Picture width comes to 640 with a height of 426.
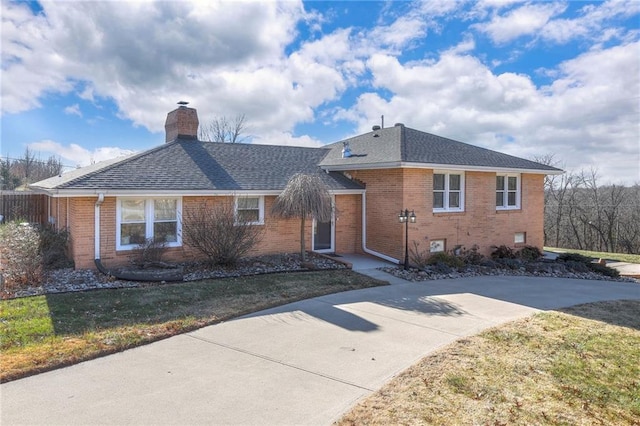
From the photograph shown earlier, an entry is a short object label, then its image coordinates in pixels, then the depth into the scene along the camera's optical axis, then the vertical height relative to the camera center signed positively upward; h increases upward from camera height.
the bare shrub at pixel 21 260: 9.43 -1.34
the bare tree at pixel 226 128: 41.05 +7.77
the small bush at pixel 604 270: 14.62 -2.18
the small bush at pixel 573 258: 16.27 -1.95
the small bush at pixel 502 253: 16.17 -1.73
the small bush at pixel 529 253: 16.75 -1.83
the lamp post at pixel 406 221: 13.14 -0.42
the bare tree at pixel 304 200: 12.91 +0.22
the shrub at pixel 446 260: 13.78 -1.74
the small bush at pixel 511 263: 14.51 -1.92
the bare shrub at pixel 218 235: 11.92 -0.83
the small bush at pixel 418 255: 14.11 -1.64
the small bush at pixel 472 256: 14.84 -1.74
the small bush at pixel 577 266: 14.98 -2.09
